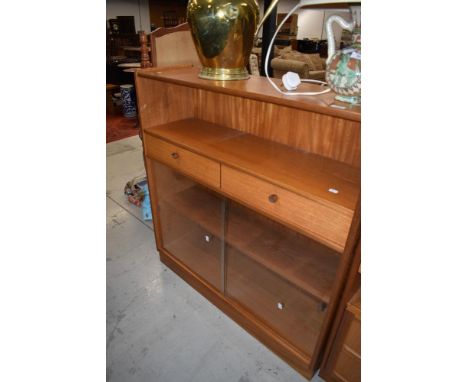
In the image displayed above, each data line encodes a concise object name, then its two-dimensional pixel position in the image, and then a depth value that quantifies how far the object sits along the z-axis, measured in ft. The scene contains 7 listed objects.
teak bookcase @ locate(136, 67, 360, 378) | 3.03
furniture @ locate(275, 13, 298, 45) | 24.06
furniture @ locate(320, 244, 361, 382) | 3.11
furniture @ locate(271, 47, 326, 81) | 13.07
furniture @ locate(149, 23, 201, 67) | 4.34
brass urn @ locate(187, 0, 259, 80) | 3.20
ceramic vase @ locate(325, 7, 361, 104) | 2.33
